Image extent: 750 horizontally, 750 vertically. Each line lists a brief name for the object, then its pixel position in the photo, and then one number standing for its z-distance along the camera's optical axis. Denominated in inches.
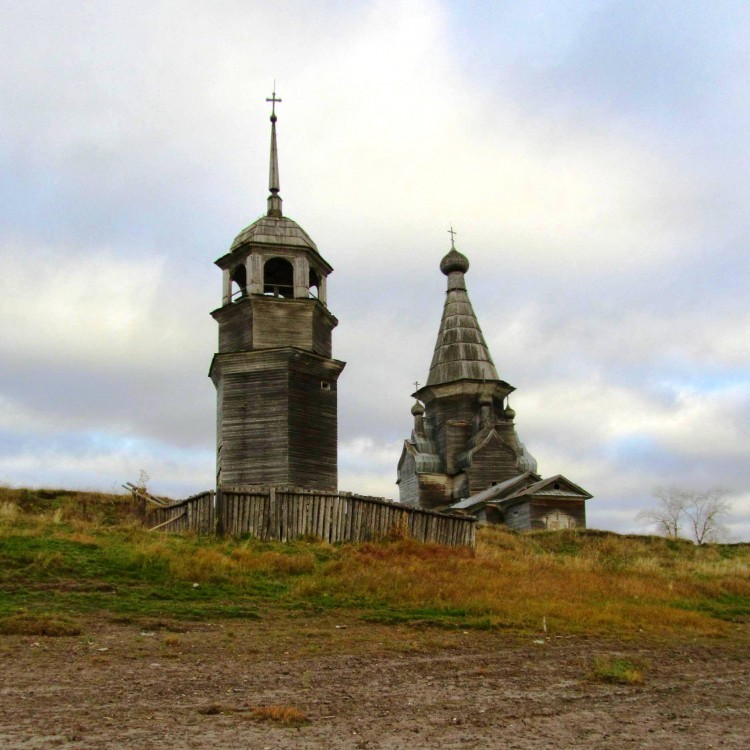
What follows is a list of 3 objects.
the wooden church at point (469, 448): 1680.6
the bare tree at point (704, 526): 2143.2
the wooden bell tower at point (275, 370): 1007.0
